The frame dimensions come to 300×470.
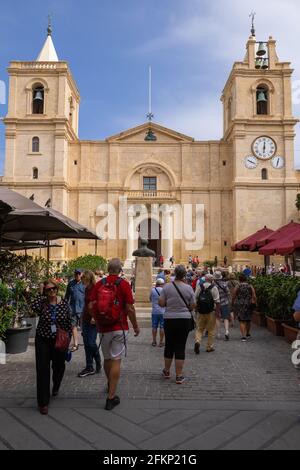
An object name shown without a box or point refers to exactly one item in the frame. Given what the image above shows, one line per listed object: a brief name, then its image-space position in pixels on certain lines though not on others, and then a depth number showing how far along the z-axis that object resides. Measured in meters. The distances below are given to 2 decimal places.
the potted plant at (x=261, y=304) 11.70
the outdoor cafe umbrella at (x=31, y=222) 6.59
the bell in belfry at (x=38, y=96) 35.92
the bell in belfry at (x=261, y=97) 36.27
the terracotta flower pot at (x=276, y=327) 10.01
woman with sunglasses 4.90
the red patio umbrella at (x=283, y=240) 11.23
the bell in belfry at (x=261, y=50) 37.38
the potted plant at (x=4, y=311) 7.19
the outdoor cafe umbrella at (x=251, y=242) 16.77
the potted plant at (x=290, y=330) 8.85
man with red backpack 5.00
